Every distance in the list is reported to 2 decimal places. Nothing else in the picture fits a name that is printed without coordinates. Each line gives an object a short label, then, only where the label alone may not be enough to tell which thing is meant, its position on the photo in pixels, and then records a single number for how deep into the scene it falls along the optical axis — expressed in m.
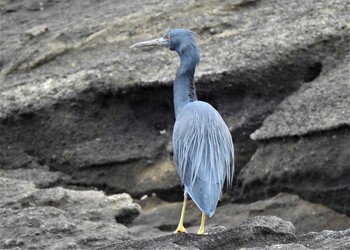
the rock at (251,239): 13.29
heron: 14.74
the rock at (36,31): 25.22
